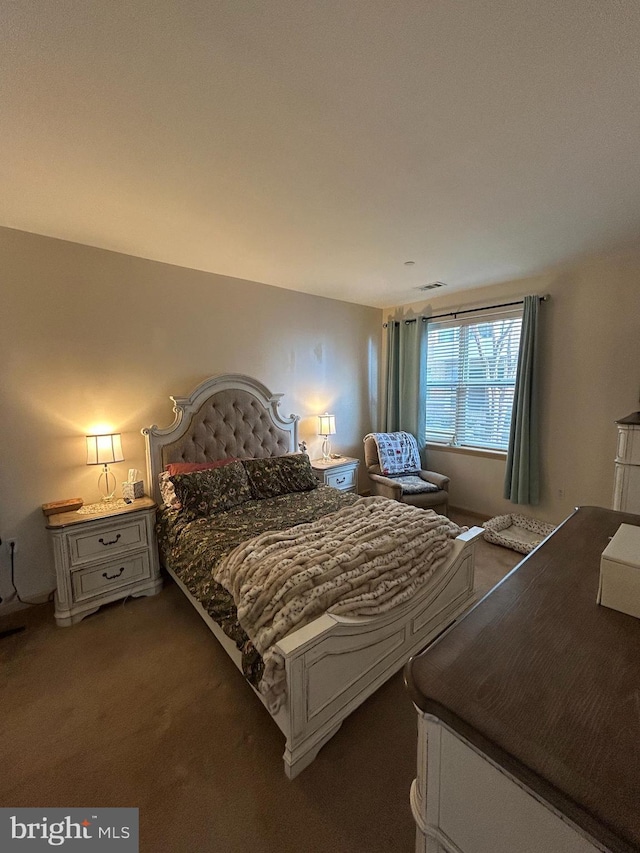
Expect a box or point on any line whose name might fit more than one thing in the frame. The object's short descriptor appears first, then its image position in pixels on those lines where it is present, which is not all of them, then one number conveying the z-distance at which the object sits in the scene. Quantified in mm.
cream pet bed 3138
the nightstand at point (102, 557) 2223
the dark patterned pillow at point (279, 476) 2861
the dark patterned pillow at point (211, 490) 2457
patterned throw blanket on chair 3972
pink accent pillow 2746
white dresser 470
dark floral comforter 1630
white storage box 807
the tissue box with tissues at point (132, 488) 2662
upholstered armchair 3473
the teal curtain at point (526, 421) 3314
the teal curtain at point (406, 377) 4254
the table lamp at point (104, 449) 2461
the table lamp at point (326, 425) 3865
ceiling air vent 3568
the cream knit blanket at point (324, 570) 1441
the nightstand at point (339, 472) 3660
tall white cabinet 2348
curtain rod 3307
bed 1377
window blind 3680
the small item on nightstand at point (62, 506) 2381
